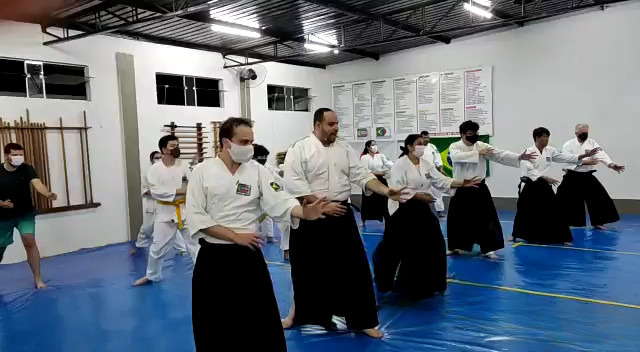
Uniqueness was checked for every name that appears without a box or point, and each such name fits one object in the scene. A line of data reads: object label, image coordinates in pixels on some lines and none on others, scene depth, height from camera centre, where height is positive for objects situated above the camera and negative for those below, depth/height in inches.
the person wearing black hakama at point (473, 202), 219.5 -32.5
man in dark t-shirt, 201.2 -21.1
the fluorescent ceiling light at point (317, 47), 361.0 +65.4
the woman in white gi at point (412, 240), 171.3 -37.3
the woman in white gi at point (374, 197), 338.0 -42.6
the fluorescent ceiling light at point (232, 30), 315.3 +69.6
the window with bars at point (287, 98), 433.7 +34.7
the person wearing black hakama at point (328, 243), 142.6 -31.0
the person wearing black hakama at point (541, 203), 250.1 -37.7
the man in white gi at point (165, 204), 207.0 -26.6
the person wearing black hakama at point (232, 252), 107.7 -24.6
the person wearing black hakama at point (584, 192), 278.2 -36.3
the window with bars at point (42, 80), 271.7 +37.0
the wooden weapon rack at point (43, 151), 266.5 -3.3
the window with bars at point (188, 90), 349.4 +36.1
